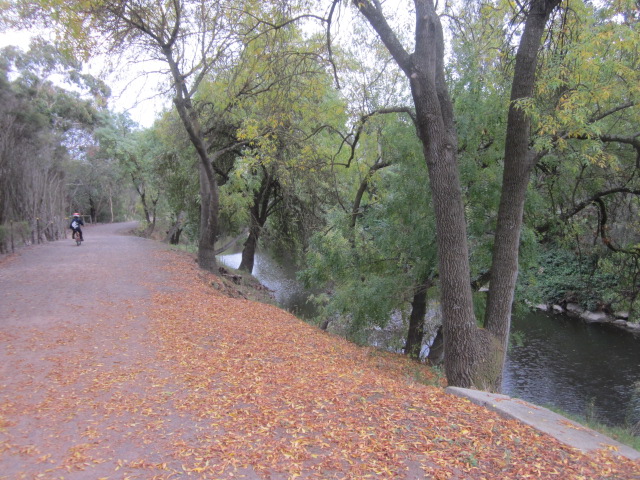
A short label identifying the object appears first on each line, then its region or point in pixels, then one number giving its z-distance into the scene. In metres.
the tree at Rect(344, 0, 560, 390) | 6.61
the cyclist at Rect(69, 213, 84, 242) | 20.98
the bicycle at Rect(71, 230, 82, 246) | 21.11
